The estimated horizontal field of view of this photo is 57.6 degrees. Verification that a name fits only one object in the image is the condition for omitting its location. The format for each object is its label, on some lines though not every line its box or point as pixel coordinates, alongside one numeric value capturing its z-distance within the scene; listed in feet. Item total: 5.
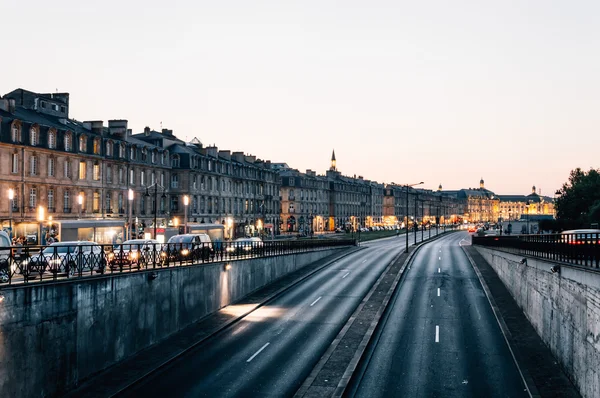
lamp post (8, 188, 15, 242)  168.14
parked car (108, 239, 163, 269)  81.82
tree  303.68
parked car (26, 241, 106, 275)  67.77
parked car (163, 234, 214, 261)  103.54
